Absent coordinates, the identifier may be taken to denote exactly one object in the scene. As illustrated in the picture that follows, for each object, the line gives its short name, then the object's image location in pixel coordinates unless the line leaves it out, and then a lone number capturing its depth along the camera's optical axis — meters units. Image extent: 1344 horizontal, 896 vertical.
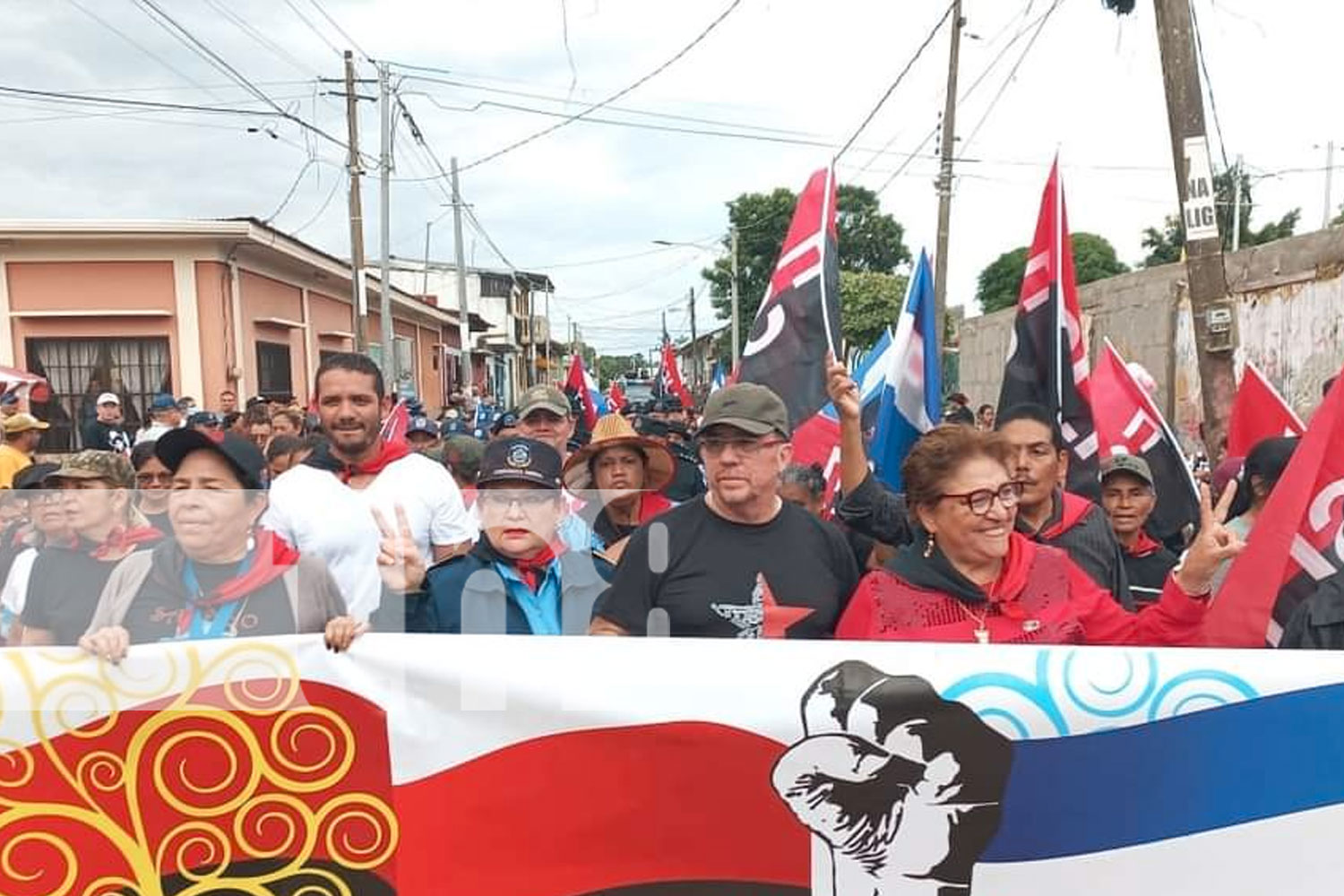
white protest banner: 2.25
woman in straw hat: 4.00
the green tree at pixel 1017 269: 58.00
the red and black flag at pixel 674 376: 15.97
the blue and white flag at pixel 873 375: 5.99
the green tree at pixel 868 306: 37.59
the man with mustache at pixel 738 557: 2.60
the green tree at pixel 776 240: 54.72
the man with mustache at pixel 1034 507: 3.21
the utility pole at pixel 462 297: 26.92
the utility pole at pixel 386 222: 20.25
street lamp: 38.37
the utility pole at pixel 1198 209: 5.12
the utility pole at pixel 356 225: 18.59
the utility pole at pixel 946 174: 16.27
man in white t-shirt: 3.04
